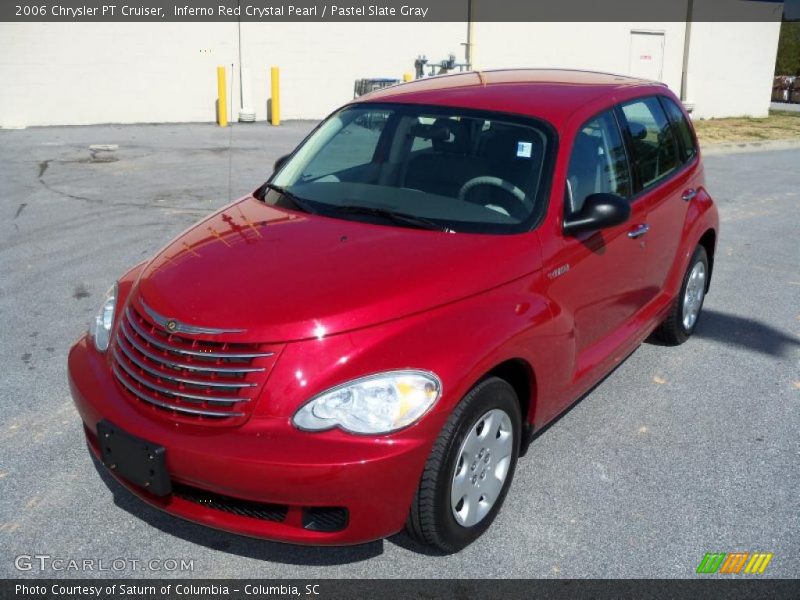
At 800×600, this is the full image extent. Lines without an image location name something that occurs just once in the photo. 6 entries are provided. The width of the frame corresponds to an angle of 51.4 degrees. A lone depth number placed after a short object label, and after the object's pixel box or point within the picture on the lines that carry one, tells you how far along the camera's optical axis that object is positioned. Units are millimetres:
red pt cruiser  2861
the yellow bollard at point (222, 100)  18031
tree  32812
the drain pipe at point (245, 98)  18531
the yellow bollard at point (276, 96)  18748
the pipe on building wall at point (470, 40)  20292
